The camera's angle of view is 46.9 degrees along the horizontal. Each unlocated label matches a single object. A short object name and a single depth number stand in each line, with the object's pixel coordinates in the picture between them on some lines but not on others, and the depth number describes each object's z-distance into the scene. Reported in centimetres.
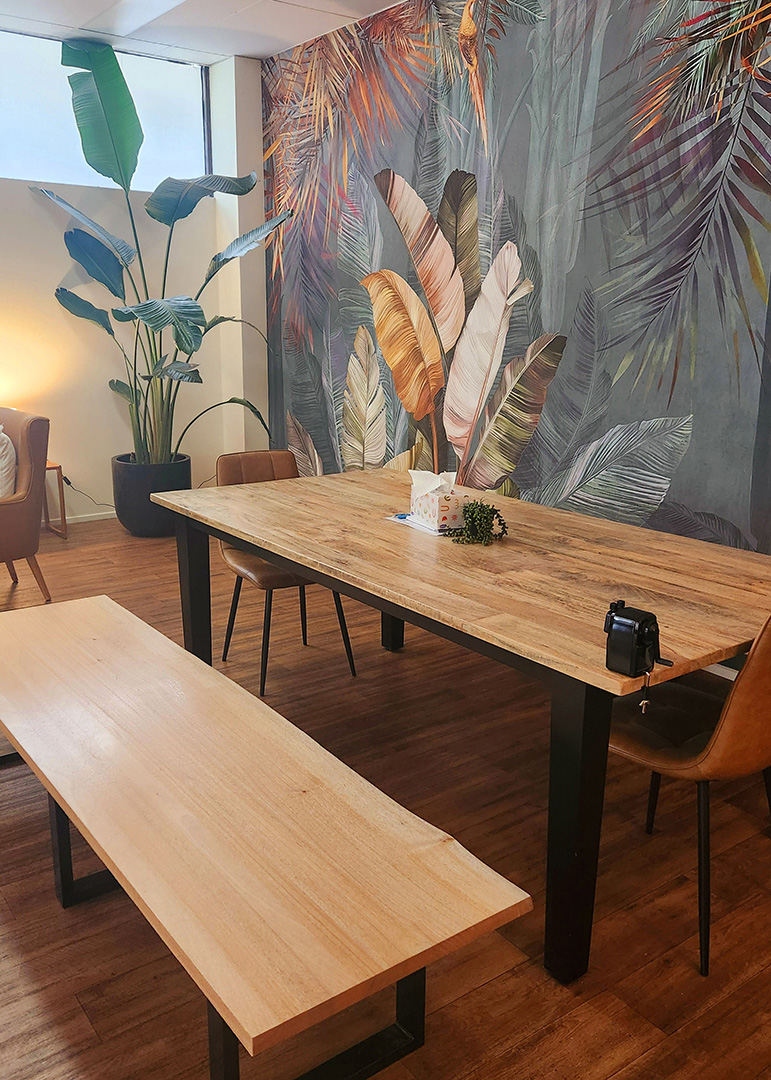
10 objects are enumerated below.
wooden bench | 116
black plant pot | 532
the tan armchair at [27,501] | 385
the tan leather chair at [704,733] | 171
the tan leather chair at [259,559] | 309
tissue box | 260
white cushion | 402
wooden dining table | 171
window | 520
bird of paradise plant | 468
